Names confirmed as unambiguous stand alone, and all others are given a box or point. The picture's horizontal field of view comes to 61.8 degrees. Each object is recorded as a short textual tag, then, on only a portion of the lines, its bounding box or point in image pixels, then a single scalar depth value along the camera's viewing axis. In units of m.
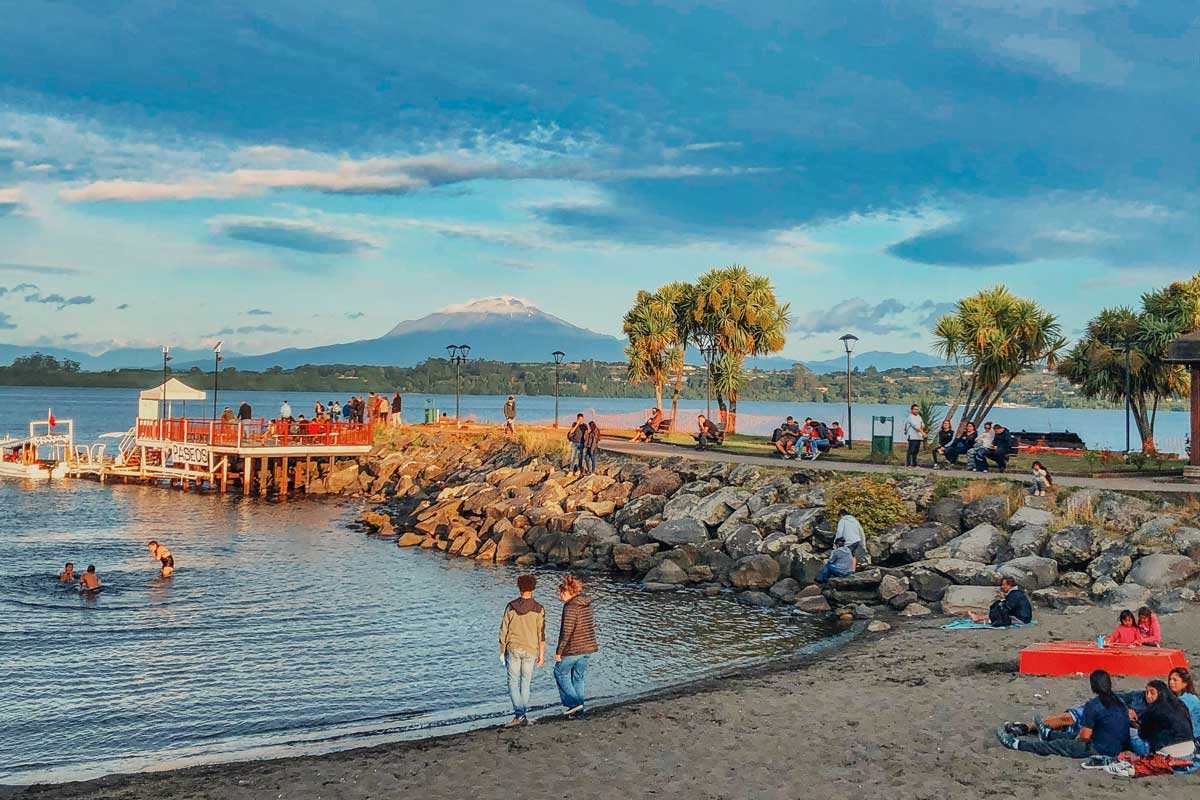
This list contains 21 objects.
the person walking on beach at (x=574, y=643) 13.65
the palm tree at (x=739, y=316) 54.97
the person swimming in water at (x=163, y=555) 28.02
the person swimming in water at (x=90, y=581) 25.88
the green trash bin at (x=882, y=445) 36.21
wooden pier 51.81
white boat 60.03
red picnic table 14.65
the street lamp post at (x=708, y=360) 54.72
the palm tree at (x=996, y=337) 42.94
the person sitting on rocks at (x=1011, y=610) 19.05
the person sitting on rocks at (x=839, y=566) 24.09
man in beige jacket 13.51
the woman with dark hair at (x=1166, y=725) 10.71
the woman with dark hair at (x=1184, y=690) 11.19
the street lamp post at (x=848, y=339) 44.03
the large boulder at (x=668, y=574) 26.45
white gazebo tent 56.84
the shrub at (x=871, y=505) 26.69
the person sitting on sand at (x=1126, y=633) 15.52
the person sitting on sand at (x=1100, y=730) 11.06
